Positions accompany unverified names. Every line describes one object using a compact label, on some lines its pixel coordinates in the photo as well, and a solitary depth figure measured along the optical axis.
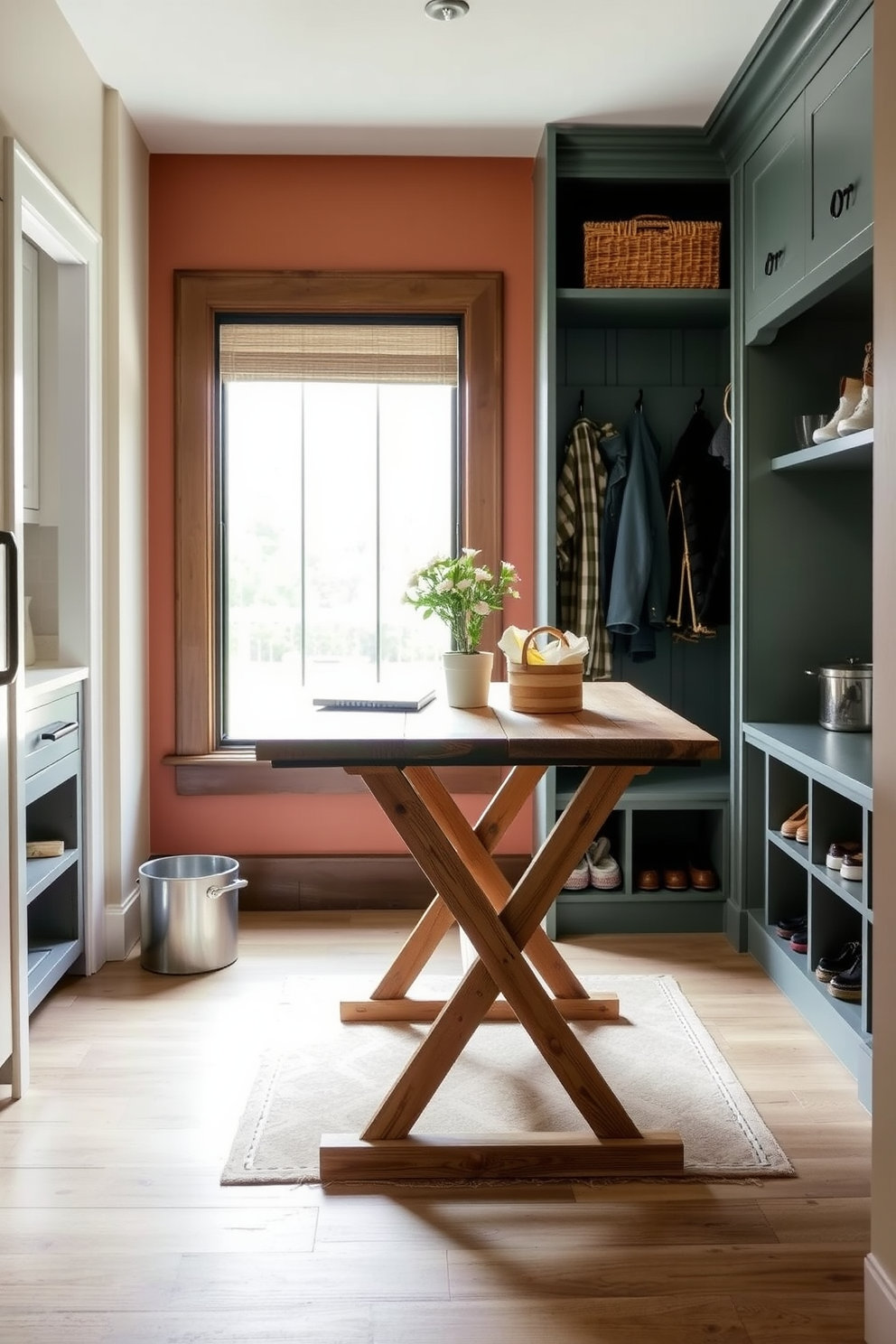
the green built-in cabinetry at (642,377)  3.86
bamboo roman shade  4.21
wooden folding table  2.18
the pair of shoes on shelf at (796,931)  3.28
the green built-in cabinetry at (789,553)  3.14
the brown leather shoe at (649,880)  3.96
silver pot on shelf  3.33
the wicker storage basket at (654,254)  3.88
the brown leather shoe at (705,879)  3.96
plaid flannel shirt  4.06
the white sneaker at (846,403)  3.03
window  4.15
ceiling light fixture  3.07
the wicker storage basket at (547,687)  2.54
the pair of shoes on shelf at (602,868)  3.94
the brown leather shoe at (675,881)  3.96
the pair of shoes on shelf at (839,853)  2.97
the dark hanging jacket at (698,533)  4.08
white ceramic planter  2.65
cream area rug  2.36
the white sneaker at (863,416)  2.92
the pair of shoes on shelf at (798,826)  3.30
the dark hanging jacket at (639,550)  4.01
